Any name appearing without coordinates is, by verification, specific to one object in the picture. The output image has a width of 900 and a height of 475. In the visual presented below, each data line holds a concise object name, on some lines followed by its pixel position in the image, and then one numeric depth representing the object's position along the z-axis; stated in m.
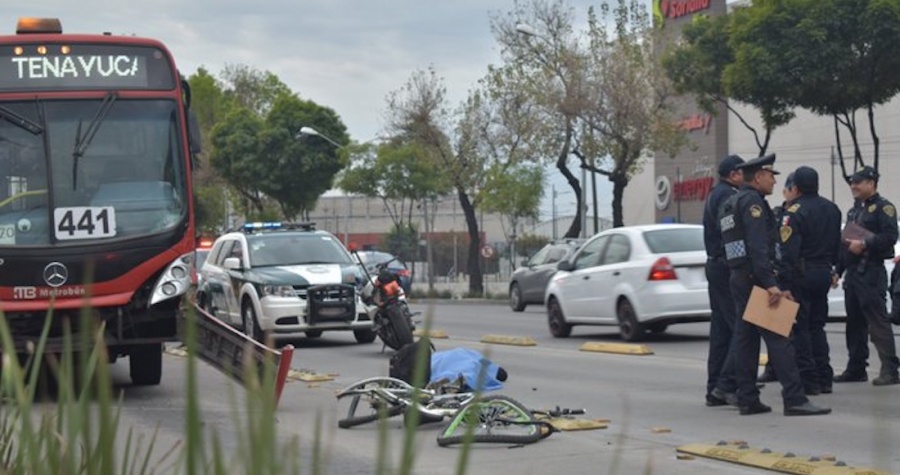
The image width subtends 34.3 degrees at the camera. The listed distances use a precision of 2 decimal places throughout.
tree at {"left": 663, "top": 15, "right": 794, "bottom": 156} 35.88
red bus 12.16
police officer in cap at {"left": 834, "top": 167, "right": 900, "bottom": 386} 11.79
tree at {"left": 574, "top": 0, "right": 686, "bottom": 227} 40.91
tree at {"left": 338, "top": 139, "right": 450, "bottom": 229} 50.78
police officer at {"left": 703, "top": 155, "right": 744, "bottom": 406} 11.11
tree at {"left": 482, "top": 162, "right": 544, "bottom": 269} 45.75
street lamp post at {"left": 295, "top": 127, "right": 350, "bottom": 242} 51.53
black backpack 11.42
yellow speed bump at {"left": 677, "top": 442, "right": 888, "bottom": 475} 7.77
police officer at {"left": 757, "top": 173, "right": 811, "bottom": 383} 11.90
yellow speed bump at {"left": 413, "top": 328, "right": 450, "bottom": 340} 21.47
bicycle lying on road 9.27
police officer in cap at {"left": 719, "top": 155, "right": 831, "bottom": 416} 10.16
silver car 30.98
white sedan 17.69
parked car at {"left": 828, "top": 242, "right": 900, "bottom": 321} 19.58
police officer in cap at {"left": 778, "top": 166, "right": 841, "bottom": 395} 11.62
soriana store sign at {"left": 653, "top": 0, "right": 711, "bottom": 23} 53.62
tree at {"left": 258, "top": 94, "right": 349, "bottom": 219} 58.81
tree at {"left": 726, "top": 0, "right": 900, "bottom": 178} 33.69
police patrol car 19.06
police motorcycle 16.81
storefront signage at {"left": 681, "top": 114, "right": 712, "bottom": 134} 55.44
